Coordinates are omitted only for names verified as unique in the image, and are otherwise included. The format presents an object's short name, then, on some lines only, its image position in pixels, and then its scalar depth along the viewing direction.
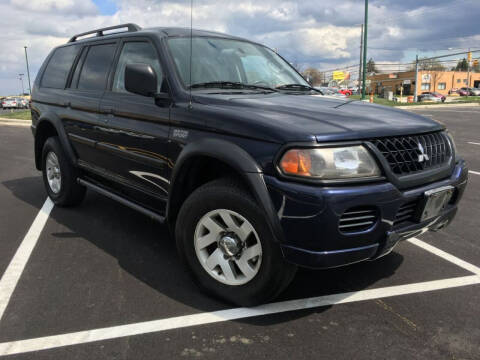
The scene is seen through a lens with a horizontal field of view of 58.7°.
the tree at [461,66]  115.62
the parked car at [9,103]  48.49
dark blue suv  2.36
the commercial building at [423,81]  80.38
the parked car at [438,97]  53.79
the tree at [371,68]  101.62
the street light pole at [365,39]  25.30
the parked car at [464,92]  66.31
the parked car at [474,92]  66.69
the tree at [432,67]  89.24
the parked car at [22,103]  50.42
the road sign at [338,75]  70.25
